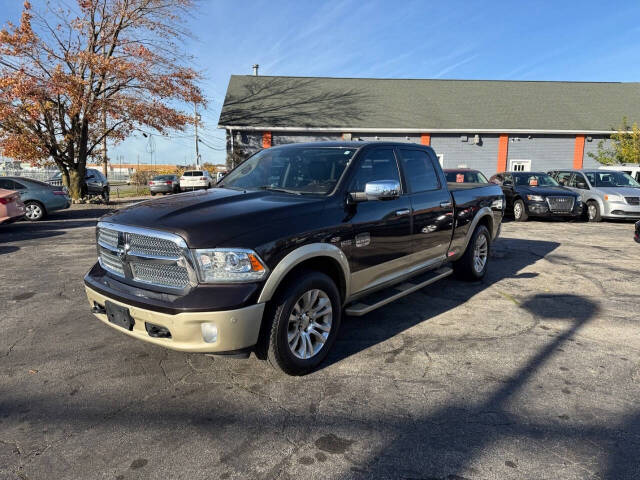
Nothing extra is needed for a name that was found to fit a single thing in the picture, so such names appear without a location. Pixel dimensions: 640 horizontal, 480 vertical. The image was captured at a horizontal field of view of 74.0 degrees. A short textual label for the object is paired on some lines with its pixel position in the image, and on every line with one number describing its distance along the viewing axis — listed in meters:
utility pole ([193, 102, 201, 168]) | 40.01
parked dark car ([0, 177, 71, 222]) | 12.52
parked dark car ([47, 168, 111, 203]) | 19.38
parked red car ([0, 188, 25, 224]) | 9.48
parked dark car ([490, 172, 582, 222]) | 12.55
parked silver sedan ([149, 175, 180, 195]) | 27.23
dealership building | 23.12
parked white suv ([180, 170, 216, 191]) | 27.11
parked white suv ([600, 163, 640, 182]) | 15.45
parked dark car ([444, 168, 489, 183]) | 13.08
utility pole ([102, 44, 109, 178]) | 16.44
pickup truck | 2.78
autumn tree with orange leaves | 15.08
